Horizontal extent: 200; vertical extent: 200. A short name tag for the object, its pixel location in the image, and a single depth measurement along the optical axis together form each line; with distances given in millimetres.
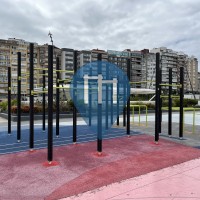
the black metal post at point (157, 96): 7457
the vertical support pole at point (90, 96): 8459
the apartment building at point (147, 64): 98362
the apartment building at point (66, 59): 92362
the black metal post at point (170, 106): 8798
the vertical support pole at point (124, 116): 10861
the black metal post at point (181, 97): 8094
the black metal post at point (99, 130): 6089
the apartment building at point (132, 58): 94812
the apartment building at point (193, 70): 124938
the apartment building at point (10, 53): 79625
